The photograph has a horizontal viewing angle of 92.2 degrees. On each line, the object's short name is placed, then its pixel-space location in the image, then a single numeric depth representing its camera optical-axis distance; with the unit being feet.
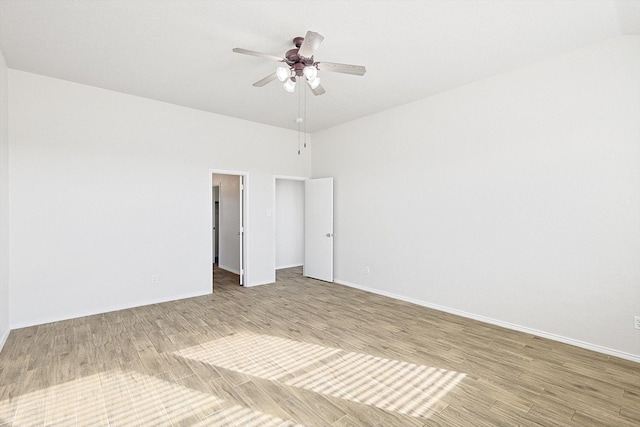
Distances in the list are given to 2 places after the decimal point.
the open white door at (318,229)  20.04
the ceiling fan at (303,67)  8.38
